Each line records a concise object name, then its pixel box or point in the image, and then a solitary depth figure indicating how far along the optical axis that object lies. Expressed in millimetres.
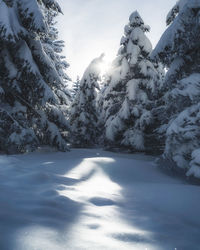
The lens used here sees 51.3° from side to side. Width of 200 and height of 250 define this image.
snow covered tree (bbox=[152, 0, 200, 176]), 6304
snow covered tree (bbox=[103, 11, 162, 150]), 14047
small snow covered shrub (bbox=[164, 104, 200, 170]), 6160
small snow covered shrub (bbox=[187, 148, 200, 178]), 5017
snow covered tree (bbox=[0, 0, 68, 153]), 8398
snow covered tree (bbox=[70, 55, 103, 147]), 18172
